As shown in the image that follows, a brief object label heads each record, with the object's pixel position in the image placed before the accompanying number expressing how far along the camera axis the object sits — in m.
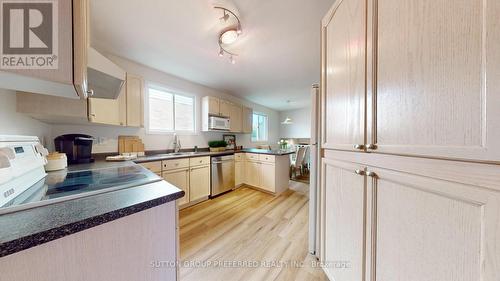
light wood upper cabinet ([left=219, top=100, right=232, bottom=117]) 3.72
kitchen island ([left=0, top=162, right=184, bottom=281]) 0.43
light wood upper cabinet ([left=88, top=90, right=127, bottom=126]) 1.85
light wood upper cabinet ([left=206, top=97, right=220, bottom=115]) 3.44
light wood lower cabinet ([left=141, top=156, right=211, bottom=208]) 2.36
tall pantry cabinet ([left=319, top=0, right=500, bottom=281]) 0.43
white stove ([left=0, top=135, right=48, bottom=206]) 0.57
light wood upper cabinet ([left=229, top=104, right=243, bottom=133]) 4.03
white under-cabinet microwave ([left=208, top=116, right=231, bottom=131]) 3.48
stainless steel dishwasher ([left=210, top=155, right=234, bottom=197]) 3.06
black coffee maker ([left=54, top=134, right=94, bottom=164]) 1.69
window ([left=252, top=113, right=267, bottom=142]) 5.65
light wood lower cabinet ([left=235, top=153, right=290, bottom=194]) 3.20
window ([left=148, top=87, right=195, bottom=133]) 2.89
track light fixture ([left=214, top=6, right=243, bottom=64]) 1.51
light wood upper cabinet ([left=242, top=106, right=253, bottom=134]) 4.43
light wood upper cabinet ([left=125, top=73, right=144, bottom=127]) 2.28
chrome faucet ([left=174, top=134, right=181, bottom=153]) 3.13
